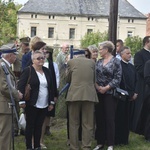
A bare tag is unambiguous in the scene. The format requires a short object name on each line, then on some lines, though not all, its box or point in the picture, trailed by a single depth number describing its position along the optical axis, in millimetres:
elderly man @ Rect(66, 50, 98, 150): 7944
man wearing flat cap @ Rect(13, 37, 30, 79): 9517
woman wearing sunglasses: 7478
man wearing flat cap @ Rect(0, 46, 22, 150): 6628
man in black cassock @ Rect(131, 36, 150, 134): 9718
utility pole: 10680
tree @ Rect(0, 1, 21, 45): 40180
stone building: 75318
